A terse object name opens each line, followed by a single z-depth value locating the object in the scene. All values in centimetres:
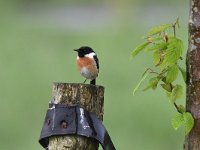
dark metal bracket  697
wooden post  698
